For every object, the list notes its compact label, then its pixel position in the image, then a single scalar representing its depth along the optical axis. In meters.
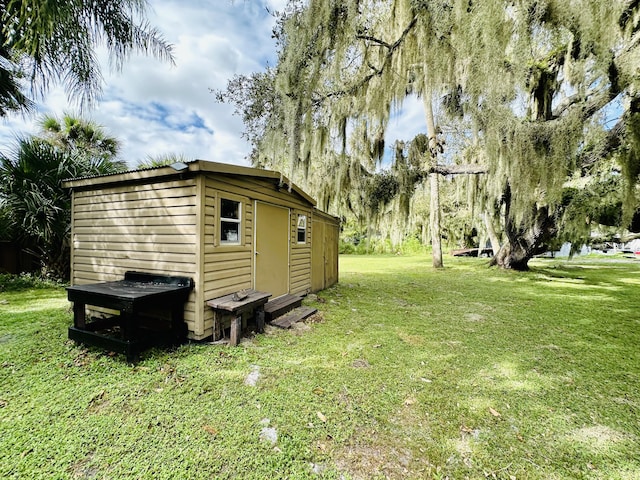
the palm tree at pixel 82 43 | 2.55
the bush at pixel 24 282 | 6.14
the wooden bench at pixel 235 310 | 3.33
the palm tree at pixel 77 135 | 7.59
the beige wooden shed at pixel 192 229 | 3.34
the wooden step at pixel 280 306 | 4.20
